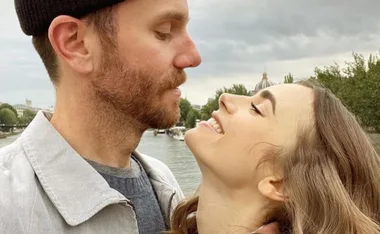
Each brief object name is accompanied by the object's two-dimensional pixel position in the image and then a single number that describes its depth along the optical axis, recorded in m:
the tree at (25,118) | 57.02
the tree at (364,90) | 21.95
